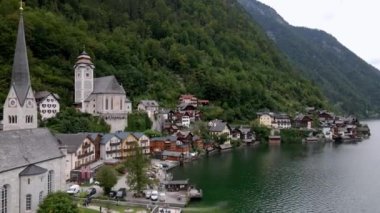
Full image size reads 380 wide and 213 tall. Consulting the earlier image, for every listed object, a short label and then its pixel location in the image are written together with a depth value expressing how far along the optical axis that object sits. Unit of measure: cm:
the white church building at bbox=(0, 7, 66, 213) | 2764
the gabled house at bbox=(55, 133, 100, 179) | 4678
